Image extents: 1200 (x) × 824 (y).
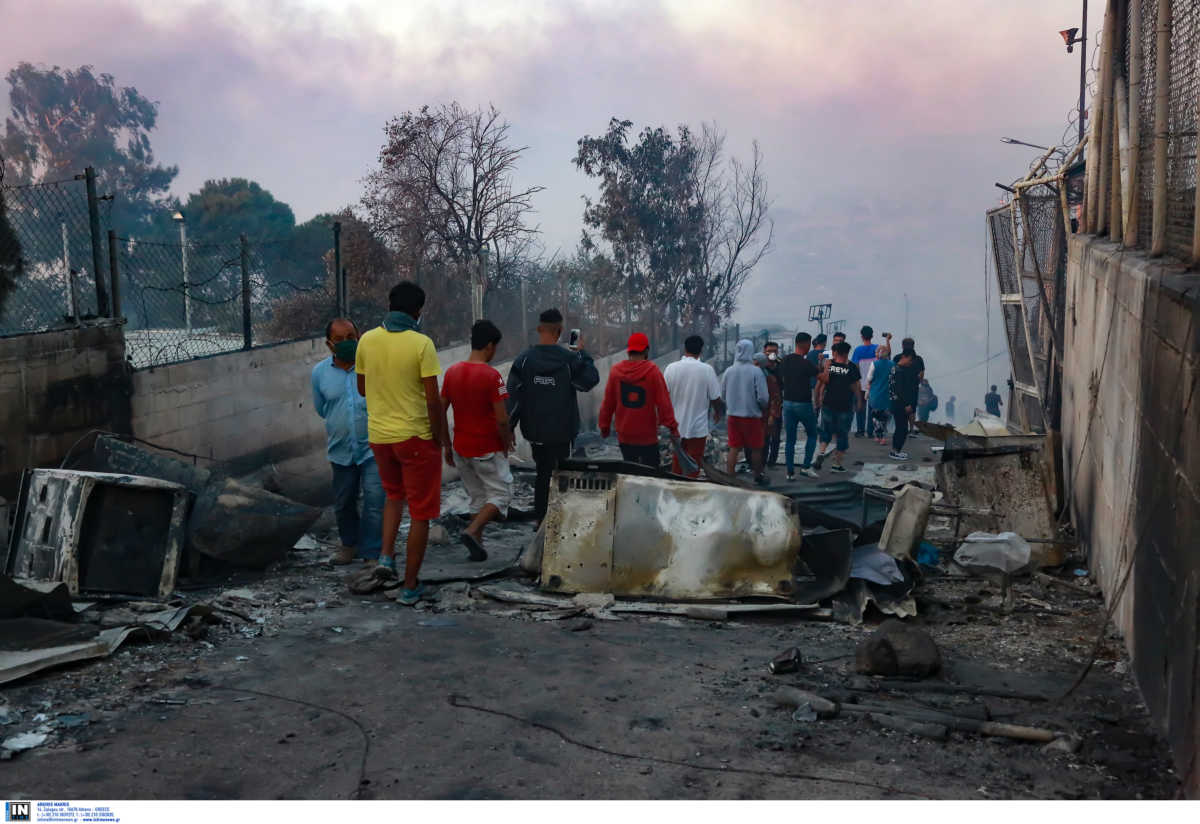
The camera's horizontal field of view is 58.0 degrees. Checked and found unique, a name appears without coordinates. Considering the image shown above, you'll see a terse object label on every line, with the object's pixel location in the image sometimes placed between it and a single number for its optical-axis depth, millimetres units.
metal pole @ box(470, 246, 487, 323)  13570
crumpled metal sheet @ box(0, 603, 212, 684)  4254
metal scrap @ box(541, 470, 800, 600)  5875
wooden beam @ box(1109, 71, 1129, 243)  7254
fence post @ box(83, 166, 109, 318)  7444
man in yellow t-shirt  6008
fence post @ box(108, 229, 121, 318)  7613
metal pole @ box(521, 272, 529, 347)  18188
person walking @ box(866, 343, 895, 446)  14094
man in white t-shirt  9398
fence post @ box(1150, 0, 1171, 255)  5250
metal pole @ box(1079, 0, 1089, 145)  17203
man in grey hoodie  10602
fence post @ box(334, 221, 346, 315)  10586
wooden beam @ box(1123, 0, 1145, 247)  6578
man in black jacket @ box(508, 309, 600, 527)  7164
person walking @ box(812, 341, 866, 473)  12430
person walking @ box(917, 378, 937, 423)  20288
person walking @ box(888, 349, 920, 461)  13422
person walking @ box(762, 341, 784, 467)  12914
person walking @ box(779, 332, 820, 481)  11758
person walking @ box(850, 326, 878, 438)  15335
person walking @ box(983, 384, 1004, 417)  26441
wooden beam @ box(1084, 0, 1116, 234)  8430
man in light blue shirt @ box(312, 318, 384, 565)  6938
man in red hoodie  8055
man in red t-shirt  6848
